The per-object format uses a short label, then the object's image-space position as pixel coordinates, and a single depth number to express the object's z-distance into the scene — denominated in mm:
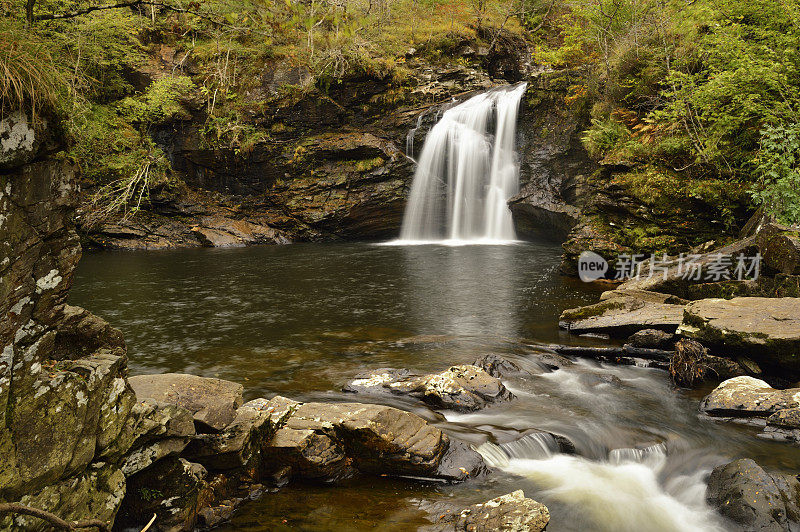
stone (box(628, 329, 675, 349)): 7629
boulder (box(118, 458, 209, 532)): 3291
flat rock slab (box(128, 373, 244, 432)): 3969
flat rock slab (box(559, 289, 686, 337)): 8164
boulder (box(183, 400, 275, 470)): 3824
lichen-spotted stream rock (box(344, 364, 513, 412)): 5805
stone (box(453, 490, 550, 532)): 3363
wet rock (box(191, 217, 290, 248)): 23359
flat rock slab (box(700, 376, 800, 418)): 5355
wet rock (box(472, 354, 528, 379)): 6973
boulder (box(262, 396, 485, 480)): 4211
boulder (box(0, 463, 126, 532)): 2527
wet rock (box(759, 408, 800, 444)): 5000
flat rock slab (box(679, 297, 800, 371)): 6223
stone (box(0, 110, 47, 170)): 2553
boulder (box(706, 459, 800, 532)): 3668
